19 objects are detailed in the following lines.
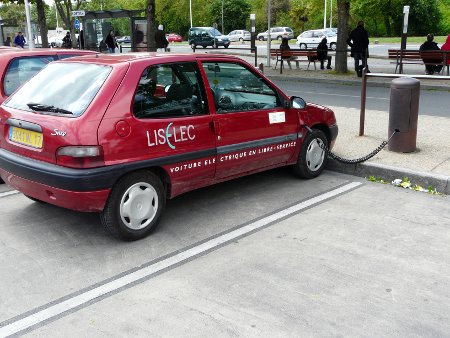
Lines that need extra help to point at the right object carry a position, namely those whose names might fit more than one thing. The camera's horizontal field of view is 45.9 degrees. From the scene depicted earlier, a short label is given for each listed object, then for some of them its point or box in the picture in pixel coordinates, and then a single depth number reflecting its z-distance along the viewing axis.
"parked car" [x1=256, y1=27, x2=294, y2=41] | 59.21
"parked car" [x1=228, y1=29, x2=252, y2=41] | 60.41
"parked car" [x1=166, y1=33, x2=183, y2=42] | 68.62
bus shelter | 24.81
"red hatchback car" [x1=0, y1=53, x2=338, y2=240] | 4.43
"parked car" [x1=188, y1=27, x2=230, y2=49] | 45.84
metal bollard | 6.92
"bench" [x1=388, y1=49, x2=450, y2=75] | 17.02
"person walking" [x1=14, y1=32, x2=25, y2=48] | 29.98
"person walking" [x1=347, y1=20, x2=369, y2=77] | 18.56
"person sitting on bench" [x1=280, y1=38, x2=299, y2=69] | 21.70
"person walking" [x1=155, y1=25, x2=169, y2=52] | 22.59
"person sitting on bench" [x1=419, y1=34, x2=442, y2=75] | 17.44
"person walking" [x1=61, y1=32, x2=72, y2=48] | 31.81
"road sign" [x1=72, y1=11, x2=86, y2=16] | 25.47
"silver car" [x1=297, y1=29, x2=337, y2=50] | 42.88
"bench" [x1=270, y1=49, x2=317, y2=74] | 21.52
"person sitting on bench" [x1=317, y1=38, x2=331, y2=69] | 21.38
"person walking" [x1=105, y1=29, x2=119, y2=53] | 25.41
